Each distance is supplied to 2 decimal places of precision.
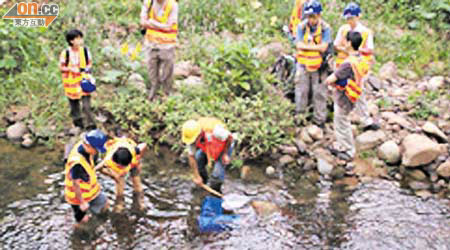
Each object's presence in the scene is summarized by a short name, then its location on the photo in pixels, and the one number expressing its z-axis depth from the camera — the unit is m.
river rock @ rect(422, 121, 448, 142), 7.49
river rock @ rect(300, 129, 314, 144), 7.76
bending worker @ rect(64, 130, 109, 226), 5.41
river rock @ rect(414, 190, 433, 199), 6.78
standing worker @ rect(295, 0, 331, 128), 7.54
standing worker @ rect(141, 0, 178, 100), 7.95
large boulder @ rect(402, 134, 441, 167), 7.04
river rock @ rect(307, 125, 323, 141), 7.77
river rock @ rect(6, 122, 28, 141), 8.16
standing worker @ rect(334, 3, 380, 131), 7.34
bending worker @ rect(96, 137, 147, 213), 5.71
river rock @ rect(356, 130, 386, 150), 7.63
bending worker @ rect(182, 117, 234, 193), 5.89
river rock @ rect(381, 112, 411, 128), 7.87
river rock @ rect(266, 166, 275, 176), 7.30
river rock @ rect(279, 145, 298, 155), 7.57
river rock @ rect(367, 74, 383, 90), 8.89
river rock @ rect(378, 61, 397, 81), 9.23
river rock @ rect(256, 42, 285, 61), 9.45
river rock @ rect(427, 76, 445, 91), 8.73
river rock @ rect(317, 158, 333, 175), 7.26
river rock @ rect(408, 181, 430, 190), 6.96
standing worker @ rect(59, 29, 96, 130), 7.40
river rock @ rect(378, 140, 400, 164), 7.33
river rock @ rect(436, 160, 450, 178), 6.98
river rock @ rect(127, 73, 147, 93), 8.70
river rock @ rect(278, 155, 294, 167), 7.46
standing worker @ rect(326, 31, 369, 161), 6.86
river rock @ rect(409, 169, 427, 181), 7.12
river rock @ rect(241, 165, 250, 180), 7.20
